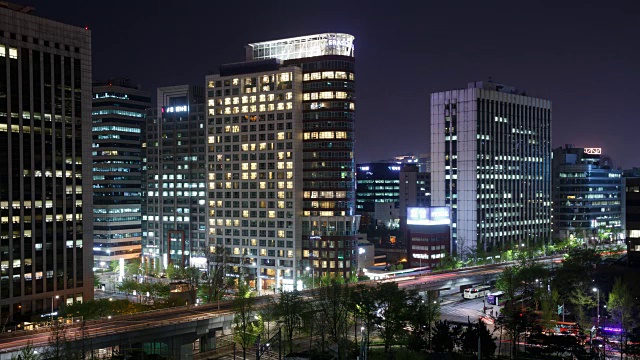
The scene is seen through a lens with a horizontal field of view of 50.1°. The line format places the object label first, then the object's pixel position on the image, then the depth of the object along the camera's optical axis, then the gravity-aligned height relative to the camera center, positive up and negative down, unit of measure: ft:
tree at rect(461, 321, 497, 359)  266.77 -64.05
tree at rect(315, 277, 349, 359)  283.38 -58.21
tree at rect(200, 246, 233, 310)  406.62 -65.78
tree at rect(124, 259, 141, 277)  565.53 -75.48
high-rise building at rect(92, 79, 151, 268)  615.57 -22.76
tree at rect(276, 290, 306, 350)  291.38 -56.82
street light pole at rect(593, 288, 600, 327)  325.01 -59.62
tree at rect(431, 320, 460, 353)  273.54 -64.74
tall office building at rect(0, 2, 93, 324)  378.53 +8.96
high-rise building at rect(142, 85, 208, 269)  580.71 -0.88
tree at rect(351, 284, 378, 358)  290.35 -54.85
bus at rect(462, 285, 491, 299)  431.43 -72.83
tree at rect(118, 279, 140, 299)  445.87 -72.13
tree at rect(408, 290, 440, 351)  278.07 -61.03
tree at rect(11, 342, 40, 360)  212.99 -56.84
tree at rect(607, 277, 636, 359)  307.78 -59.46
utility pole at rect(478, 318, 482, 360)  247.46 -63.20
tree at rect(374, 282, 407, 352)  280.10 -56.42
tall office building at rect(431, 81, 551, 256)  615.16 +13.89
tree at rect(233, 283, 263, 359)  284.72 -62.71
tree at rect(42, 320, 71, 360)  219.82 -56.37
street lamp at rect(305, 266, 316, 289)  469.49 -67.52
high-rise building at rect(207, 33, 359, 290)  499.51 +14.94
